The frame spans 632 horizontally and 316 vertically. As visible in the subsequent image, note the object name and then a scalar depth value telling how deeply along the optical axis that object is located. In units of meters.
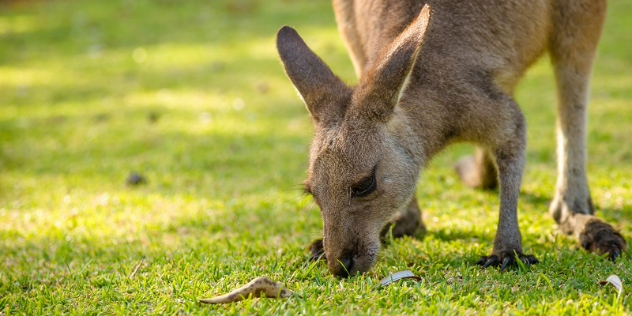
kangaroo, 5.92
